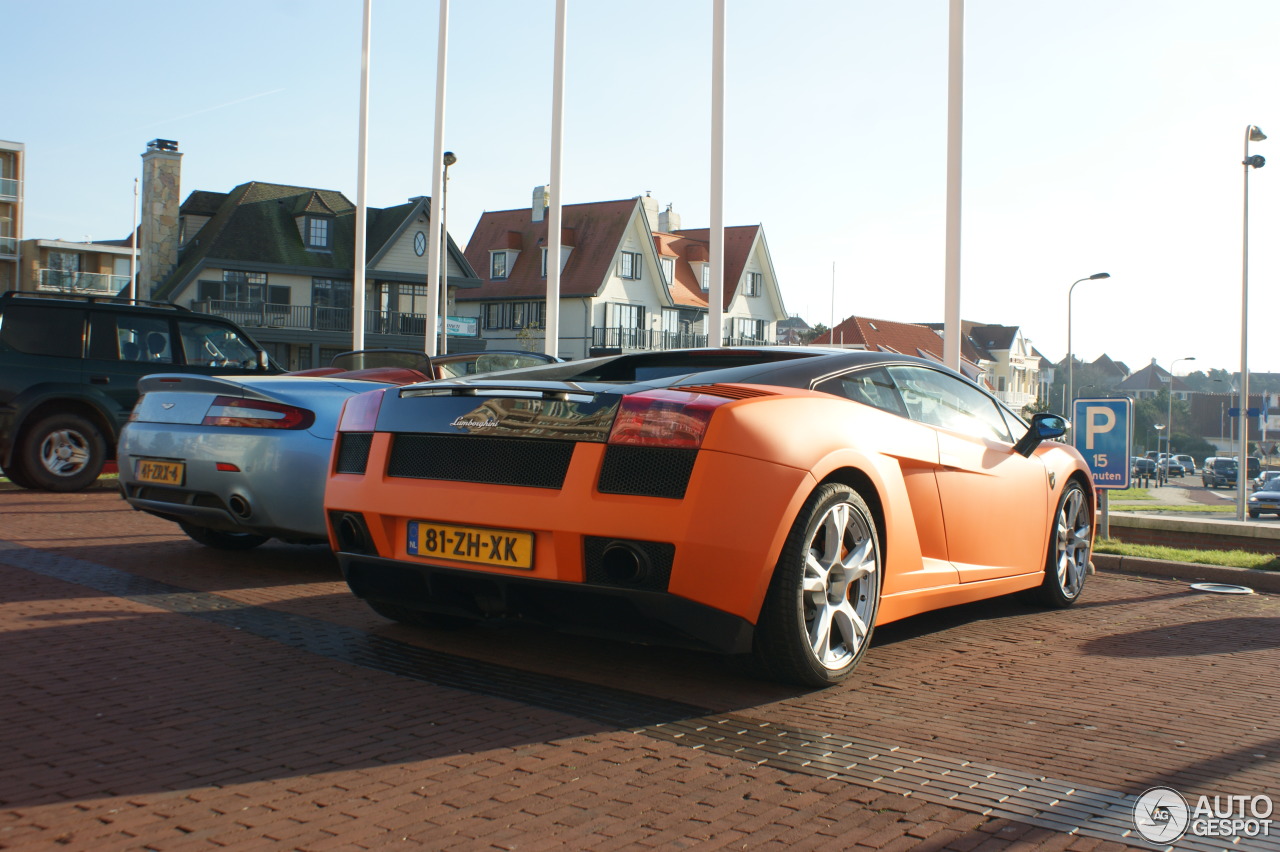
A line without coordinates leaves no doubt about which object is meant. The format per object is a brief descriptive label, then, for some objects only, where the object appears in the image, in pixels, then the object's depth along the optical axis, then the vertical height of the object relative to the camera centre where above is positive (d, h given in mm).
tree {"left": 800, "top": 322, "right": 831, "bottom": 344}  107119 +9631
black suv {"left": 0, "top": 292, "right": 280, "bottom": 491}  11711 +564
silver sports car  6875 -170
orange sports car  4090 -264
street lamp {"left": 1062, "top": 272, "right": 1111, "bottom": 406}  53938 +6376
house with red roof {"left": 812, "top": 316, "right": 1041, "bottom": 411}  91500 +8002
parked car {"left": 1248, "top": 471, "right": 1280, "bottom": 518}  44031 -2135
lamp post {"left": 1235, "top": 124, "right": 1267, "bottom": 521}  34906 +3629
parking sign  10508 +31
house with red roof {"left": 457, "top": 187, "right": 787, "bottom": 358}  63656 +8325
